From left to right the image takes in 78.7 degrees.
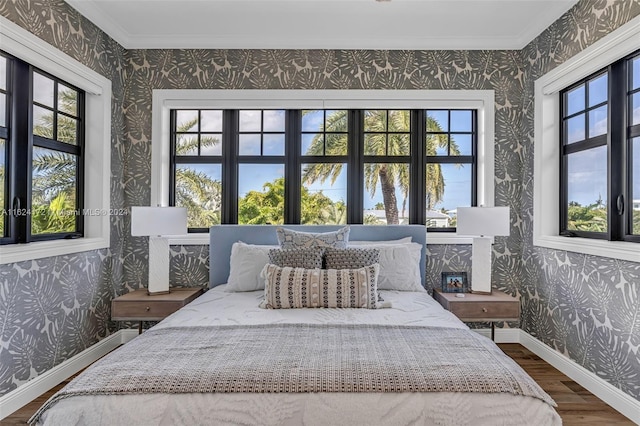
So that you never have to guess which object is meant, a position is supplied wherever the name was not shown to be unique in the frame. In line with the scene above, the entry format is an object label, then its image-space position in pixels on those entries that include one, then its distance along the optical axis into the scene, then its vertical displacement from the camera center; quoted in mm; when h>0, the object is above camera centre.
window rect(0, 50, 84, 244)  2463 +402
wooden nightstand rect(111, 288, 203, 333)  3018 -746
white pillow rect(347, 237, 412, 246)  3299 -249
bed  1376 -634
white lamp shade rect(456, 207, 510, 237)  3043 -56
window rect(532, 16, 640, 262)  2449 +556
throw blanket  1436 -613
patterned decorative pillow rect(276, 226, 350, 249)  2990 -204
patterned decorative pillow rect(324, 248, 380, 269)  2727 -317
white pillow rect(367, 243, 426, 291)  2971 -435
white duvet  1366 -699
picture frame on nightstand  3295 -584
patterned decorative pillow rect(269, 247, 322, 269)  2703 -317
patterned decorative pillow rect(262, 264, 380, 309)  2443 -491
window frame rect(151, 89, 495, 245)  3520 +999
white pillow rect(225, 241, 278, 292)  2971 -427
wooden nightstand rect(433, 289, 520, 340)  2992 -733
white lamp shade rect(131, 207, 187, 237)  3051 -72
